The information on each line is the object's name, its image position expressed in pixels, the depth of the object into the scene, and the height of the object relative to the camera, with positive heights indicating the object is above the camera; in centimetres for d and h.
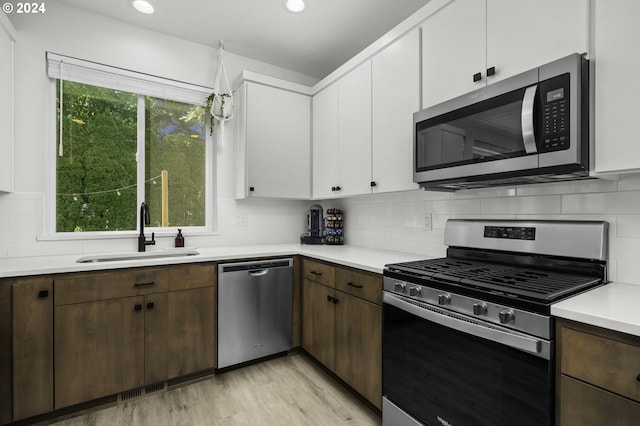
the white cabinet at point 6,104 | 195 +68
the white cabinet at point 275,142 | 277 +63
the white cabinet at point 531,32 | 124 +78
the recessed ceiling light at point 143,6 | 226 +150
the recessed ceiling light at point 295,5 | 222 +148
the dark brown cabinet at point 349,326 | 180 -75
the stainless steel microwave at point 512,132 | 121 +37
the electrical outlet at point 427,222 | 223 -7
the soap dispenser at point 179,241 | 264 -25
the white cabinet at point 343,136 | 235 +63
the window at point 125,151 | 236 +50
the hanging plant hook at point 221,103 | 286 +100
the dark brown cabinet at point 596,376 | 87 -48
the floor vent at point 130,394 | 203 -119
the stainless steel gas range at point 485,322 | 108 -44
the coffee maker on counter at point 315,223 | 309 -11
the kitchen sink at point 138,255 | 227 -34
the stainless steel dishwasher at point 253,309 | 230 -75
